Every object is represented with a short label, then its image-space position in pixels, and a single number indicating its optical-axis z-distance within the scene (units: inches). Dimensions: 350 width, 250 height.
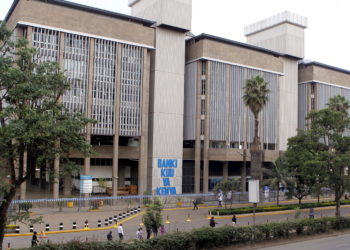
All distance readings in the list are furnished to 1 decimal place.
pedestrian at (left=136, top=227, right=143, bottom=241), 996.6
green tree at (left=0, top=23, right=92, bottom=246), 625.9
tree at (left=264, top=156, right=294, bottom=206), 1822.5
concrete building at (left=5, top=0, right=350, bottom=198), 1975.9
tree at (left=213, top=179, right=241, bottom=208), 1712.6
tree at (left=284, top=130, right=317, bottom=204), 1499.8
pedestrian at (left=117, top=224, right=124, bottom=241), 1056.2
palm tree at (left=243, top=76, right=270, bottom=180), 1812.3
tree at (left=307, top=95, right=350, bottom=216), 1412.4
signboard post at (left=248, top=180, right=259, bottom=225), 1180.1
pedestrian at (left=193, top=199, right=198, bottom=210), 1847.9
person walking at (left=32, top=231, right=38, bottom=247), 876.2
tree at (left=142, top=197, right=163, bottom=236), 980.6
